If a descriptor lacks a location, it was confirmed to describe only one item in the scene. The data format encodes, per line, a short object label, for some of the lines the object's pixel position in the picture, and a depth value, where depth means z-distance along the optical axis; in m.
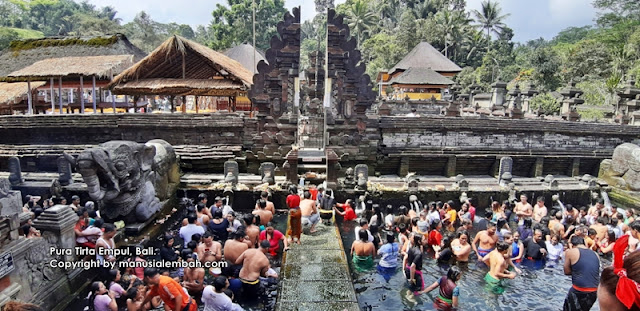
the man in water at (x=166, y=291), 5.46
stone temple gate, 14.23
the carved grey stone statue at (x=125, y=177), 7.75
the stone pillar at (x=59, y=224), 6.45
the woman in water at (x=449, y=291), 6.33
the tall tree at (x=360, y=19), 56.97
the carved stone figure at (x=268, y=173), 12.31
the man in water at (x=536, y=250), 8.68
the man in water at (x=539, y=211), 10.77
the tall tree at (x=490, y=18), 55.53
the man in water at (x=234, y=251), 7.02
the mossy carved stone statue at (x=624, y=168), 13.28
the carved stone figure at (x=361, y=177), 12.21
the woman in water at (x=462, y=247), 8.30
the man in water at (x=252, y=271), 6.69
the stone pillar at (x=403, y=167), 14.95
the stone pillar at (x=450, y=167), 15.04
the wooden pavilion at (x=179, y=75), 17.22
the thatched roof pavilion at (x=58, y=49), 23.05
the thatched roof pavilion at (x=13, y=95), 20.66
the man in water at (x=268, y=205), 9.96
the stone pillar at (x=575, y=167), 15.70
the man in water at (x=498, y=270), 7.59
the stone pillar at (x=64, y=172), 11.16
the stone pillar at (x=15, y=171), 11.32
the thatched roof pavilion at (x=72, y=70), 17.61
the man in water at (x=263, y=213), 9.41
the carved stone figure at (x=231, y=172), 12.05
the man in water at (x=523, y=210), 10.92
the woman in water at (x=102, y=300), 5.64
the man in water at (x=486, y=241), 8.35
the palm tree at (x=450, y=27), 47.69
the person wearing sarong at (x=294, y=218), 8.52
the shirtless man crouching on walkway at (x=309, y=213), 9.24
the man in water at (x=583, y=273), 5.93
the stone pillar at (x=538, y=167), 15.42
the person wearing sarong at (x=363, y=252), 8.17
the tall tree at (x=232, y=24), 49.59
